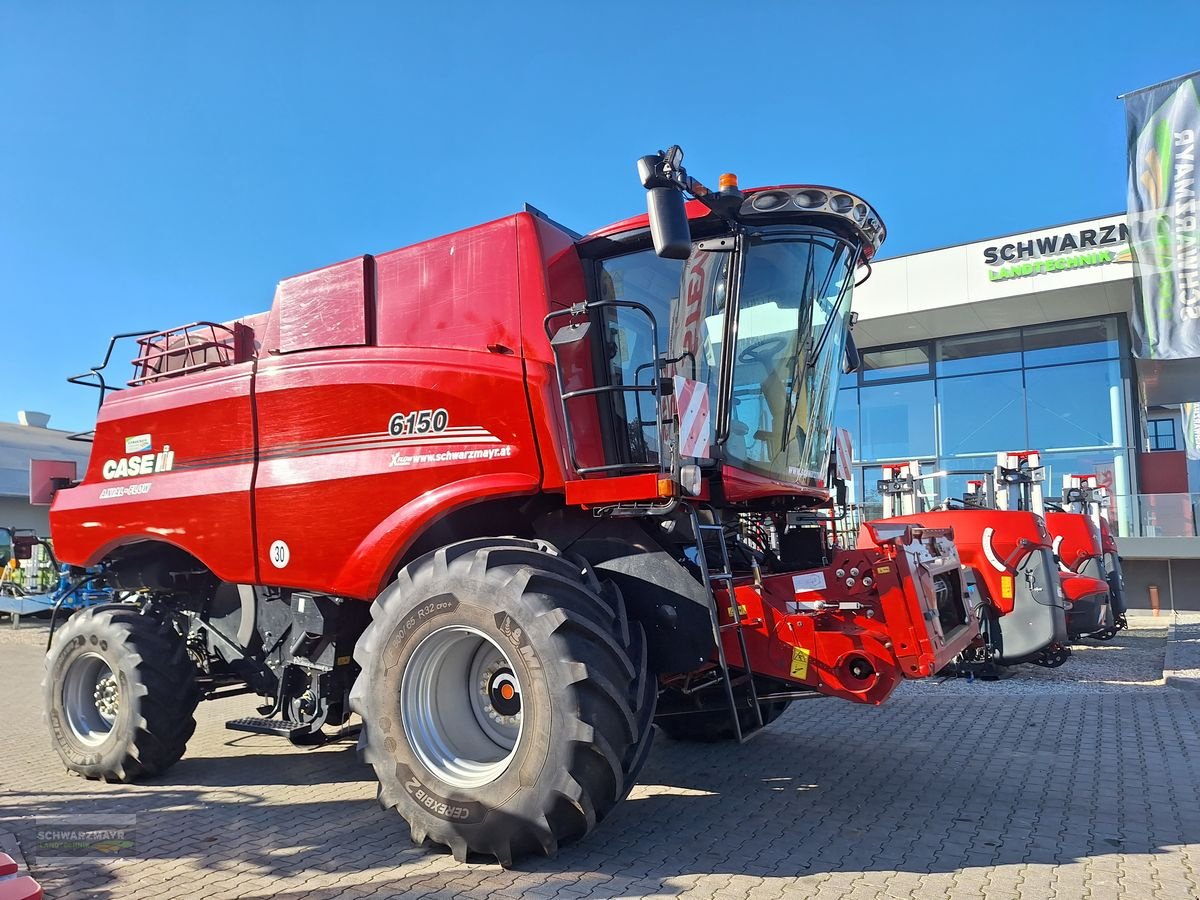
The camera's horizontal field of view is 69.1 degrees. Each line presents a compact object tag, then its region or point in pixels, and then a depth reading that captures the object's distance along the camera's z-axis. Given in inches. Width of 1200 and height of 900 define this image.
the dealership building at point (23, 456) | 1256.2
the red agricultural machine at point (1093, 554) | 429.7
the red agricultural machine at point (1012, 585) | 344.2
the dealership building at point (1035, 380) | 682.2
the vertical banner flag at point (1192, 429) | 814.5
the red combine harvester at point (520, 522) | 156.2
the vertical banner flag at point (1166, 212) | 641.0
